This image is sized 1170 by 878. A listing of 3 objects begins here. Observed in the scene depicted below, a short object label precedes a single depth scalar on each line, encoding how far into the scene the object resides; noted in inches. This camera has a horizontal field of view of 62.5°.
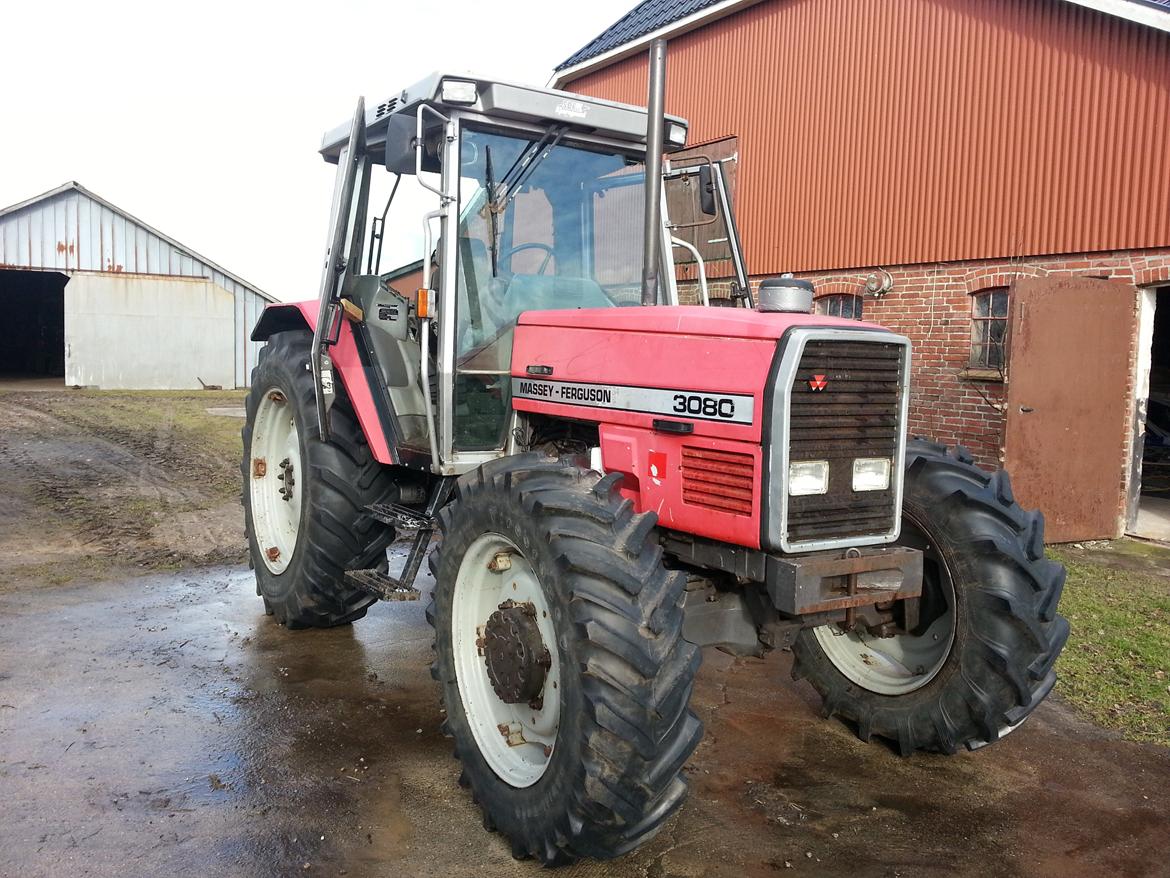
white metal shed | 784.3
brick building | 319.6
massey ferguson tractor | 110.3
